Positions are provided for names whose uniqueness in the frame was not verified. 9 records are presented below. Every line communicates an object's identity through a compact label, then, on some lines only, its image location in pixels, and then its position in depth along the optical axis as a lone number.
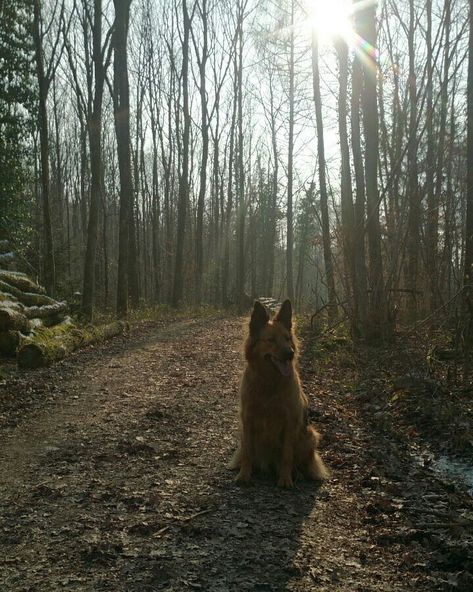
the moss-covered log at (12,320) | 9.90
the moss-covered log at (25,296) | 11.91
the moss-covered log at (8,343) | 9.84
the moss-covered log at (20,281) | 12.52
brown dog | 4.57
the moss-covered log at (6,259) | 14.03
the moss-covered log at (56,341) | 9.50
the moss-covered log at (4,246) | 14.66
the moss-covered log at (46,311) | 11.38
